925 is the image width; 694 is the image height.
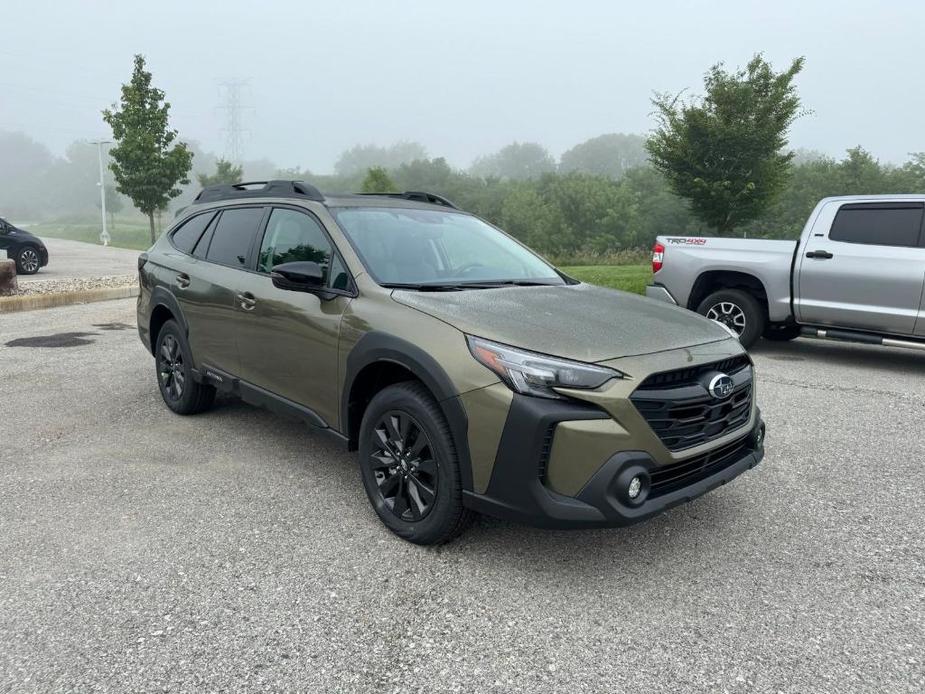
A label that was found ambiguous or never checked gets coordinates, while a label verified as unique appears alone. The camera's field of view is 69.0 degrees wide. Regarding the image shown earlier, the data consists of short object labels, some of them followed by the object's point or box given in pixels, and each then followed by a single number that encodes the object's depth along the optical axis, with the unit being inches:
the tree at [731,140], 804.0
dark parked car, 652.7
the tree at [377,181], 2194.9
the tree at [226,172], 2145.7
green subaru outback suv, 107.8
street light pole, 1499.8
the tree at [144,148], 1064.8
